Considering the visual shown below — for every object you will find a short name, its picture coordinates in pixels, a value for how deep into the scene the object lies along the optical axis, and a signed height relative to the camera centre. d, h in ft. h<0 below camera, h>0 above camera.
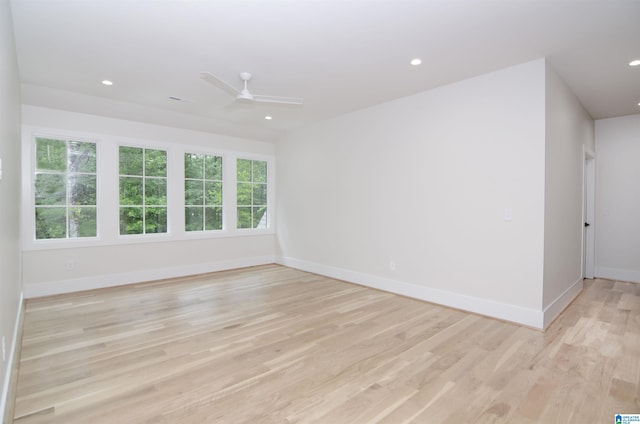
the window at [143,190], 16.62 +0.99
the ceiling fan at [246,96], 10.16 +3.97
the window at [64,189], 14.39 +0.94
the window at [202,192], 18.78 +1.01
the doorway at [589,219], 17.30 -0.60
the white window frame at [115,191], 13.88 +0.93
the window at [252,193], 21.11 +1.06
